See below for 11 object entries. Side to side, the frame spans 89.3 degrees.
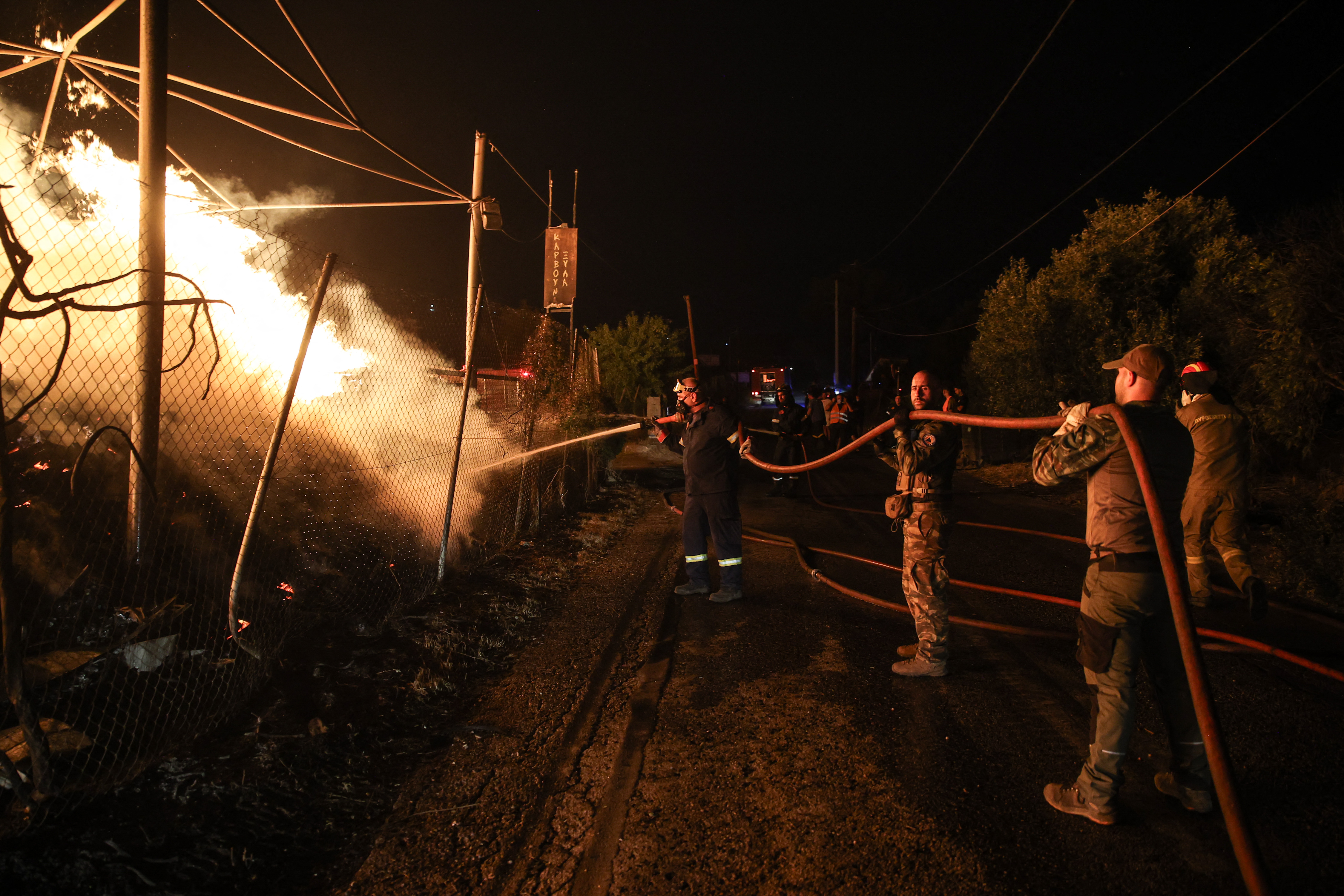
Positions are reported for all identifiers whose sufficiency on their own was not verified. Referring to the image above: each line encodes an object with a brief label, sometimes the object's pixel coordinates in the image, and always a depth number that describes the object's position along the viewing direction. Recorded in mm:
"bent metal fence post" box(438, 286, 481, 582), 5684
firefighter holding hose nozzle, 5848
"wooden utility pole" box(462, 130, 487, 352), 7453
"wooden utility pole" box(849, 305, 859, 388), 30656
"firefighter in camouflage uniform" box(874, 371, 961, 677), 4148
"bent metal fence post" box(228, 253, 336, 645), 3574
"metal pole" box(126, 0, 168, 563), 4215
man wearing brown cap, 2711
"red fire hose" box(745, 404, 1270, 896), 2221
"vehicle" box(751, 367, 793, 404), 67312
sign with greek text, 15133
